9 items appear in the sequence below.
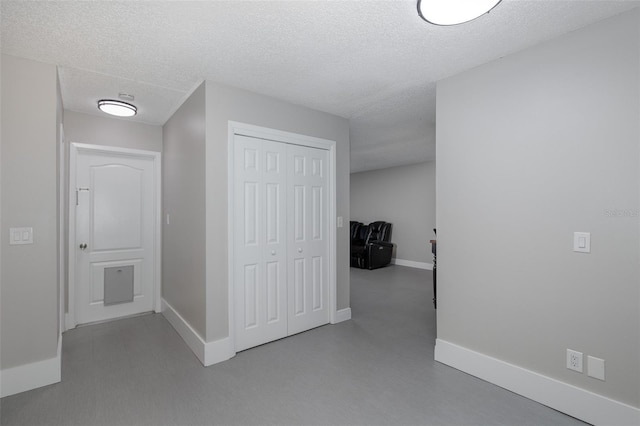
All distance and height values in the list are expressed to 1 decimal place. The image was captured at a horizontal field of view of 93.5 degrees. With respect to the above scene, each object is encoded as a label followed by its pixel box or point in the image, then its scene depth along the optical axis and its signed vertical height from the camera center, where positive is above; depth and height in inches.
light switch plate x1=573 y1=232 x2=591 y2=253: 75.2 -7.2
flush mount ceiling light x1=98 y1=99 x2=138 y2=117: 120.3 +43.5
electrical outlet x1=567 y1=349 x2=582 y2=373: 76.3 -37.7
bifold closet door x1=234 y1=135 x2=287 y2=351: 113.2 -10.9
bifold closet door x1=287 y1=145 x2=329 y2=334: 127.8 -10.6
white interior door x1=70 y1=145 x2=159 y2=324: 141.3 -8.2
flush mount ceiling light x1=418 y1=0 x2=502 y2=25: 61.8 +43.3
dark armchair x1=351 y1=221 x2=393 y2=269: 271.0 -28.8
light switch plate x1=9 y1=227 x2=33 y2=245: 87.7 -6.3
